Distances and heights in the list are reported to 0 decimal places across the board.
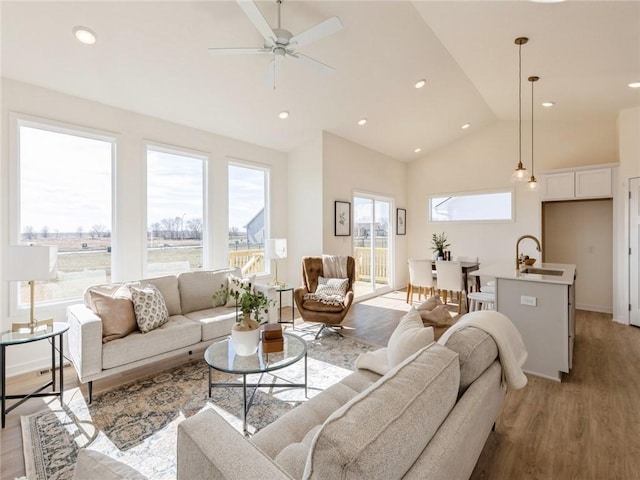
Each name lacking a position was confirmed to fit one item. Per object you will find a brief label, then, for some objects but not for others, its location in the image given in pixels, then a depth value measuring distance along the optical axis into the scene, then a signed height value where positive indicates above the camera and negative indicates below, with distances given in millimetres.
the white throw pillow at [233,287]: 3758 -586
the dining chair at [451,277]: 5004 -631
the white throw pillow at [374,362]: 2000 -825
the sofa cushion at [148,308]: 2881 -666
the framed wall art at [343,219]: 5391 +362
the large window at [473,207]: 6109 +683
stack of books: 2401 -794
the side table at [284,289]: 4191 -679
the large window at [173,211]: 3996 +391
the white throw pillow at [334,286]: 4098 -642
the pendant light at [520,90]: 3229 +2080
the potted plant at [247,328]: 2348 -689
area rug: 1887 -1320
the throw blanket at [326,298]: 3919 -772
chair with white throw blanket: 3875 -690
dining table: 5137 -522
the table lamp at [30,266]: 2348 -206
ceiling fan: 2219 +1586
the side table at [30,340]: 2225 -753
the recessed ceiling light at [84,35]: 2563 +1734
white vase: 2342 -746
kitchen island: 2777 -706
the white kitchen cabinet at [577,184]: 4648 +874
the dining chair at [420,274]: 5363 -625
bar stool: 3543 -704
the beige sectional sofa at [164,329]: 2494 -856
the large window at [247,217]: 4922 +372
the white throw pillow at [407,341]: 1642 -562
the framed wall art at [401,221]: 7062 +419
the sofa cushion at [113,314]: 2691 -674
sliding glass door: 6129 -101
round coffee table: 2166 -903
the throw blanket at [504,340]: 1529 -519
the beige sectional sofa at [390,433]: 750 -583
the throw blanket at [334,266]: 4387 -394
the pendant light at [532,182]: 3961 +737
